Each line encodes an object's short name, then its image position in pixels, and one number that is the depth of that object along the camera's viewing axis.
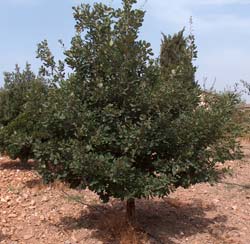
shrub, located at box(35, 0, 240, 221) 4.82
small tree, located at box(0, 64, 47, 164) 8.67
